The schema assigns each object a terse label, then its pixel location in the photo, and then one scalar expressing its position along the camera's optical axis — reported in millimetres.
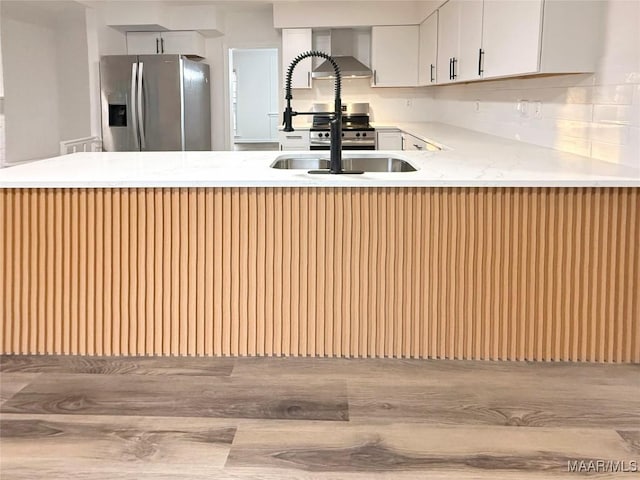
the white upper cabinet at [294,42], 6938
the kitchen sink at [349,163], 3525
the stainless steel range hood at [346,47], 6953
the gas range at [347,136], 6711
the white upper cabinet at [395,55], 6918
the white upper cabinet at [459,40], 4410
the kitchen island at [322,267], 2717
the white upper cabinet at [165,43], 7176
